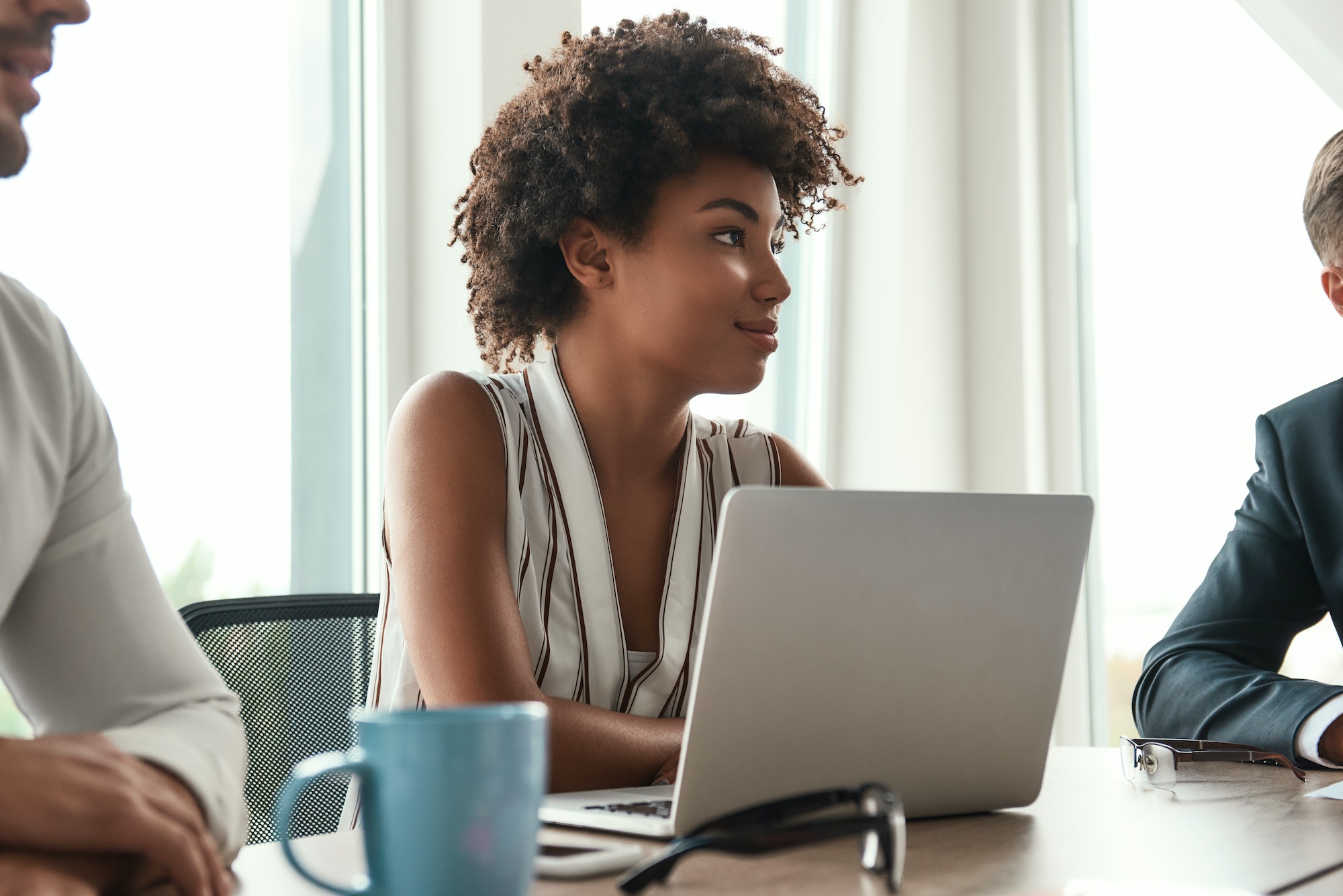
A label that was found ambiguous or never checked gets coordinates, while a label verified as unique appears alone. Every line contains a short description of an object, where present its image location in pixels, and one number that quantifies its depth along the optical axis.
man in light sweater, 0.90
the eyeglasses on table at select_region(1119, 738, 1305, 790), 1.09
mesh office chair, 1.35
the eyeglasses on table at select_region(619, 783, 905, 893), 0.67
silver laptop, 0.83
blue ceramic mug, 0.55
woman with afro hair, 1.39
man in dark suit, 1.40
